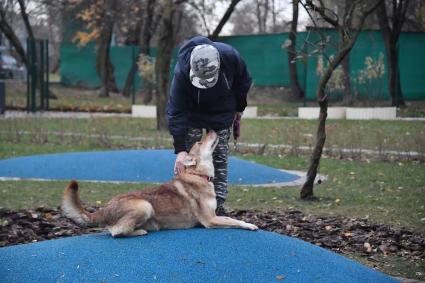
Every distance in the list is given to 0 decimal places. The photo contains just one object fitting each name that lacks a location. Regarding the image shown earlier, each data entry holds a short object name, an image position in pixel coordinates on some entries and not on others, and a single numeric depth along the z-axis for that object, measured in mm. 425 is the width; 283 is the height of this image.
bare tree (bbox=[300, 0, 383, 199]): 10312
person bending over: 6641
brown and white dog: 6457
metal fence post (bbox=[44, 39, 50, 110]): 30688
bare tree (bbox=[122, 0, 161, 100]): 34094
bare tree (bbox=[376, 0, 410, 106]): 28938
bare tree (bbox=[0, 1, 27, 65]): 32650
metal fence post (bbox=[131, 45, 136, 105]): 31734
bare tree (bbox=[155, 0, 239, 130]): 21875
